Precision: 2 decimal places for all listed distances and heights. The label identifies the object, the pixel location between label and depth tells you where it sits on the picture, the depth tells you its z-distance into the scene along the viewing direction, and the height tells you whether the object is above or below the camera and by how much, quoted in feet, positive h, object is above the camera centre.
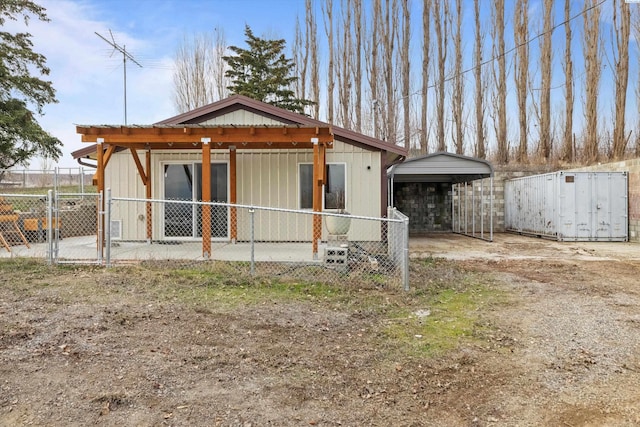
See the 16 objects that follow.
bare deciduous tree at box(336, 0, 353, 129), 81.25 +28.54
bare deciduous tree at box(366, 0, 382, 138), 78.15 +28.52
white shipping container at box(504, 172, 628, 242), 43.80 +0.75
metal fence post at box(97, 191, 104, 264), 24.52 -0.49
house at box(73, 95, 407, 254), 32.48 +3.20
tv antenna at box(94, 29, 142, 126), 50.59 +20.04
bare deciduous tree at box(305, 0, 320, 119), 83.56 +31.79
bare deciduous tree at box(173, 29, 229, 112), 85.10 +28.27
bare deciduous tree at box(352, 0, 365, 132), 80.43 +28.85
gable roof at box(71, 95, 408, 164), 31.78 +7.47
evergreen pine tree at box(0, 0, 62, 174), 49.01 +15.18
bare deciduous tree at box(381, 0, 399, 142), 77.41 +26.20
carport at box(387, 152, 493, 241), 57.16 +1.26
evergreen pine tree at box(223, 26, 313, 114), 77.87 +27.19
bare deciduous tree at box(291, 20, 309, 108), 84.94 +31.59
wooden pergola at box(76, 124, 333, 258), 26.43 +4.96
